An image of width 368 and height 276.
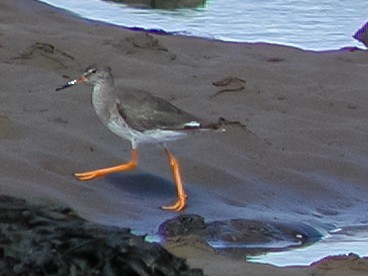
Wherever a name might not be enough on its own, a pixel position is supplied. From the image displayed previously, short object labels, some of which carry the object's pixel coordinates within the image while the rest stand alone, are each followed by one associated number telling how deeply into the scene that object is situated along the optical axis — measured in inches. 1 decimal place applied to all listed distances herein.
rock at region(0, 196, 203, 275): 439.2
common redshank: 725.9
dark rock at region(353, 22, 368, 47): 1171.9
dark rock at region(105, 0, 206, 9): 1326.3
